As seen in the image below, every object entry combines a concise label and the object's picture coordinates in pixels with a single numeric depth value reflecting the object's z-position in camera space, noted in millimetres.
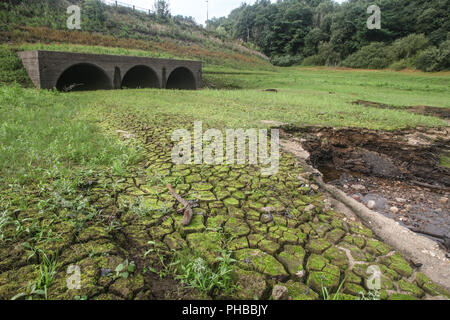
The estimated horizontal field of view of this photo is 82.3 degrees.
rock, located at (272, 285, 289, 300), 1839
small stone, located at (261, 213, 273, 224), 2760
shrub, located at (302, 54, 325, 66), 41656
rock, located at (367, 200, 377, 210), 3521
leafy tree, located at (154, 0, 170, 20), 46794
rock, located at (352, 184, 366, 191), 4098
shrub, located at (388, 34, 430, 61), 30375
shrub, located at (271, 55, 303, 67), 45125
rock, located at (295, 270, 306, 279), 2057
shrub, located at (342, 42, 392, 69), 32503
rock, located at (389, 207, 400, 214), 3441
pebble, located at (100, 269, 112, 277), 1883
